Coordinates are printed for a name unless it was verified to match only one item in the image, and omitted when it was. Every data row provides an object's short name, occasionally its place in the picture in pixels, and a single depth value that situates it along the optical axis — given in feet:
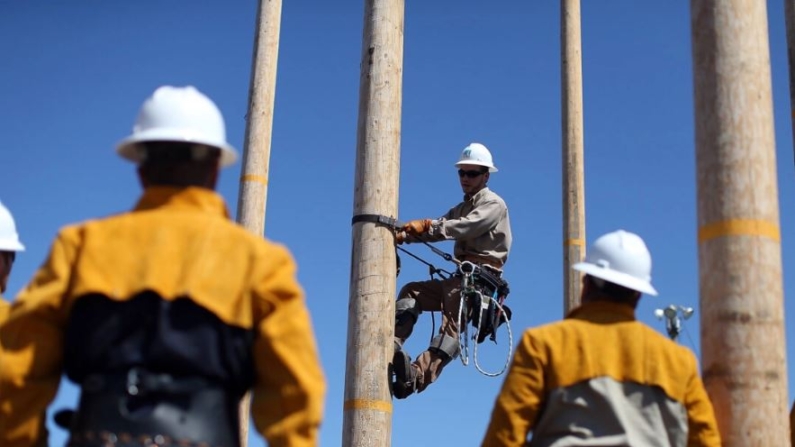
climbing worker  27.48
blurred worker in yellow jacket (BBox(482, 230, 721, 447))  12.11
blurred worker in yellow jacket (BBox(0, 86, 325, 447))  8.96
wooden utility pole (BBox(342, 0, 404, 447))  23.67
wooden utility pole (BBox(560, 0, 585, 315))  41.57
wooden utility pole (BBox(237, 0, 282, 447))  38.65
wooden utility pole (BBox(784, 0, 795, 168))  28.96
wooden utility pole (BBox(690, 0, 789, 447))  14.14
